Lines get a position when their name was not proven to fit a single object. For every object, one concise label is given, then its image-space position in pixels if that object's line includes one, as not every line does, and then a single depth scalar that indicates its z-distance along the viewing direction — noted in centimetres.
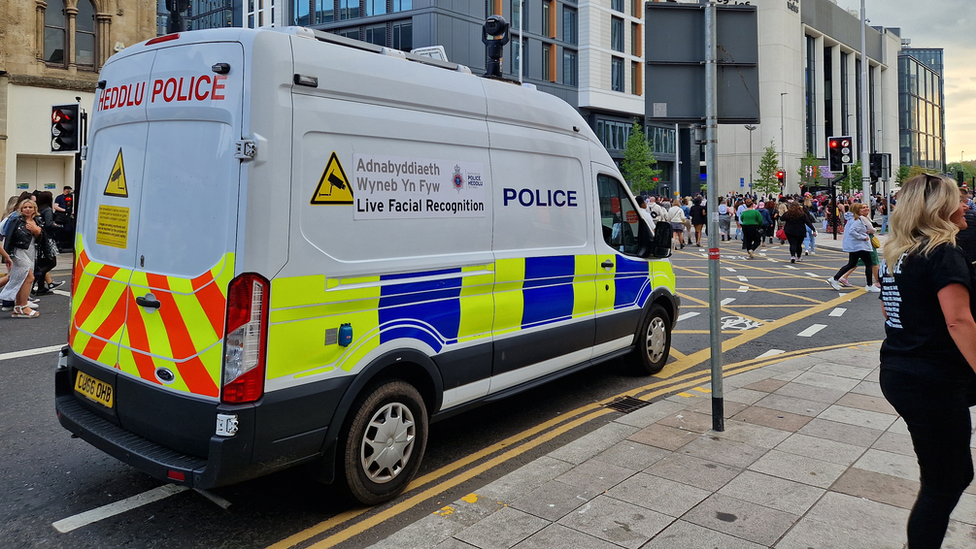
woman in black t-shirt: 302
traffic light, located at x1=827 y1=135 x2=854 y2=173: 2461
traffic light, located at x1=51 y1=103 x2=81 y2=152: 1431
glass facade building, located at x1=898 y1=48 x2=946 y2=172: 13200
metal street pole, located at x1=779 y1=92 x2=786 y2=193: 7469
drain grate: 614
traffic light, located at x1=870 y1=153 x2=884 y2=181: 2666
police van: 362
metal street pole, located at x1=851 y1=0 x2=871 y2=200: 3105
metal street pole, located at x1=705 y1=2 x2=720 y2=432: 534
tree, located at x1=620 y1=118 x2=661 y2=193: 5831
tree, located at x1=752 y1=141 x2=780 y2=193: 6681
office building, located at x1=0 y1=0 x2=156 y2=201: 2334
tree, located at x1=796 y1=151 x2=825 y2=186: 7350
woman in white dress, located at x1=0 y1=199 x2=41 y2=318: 1063
